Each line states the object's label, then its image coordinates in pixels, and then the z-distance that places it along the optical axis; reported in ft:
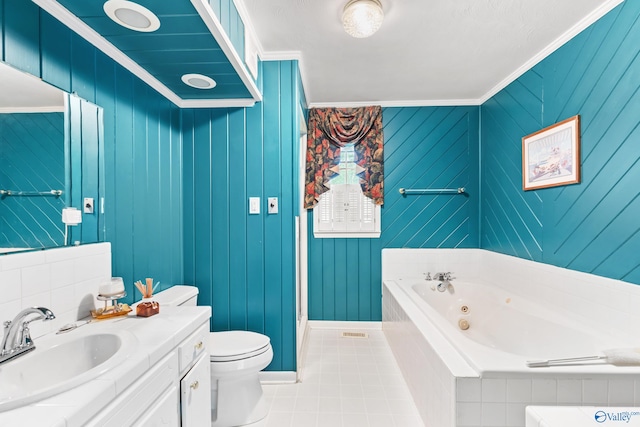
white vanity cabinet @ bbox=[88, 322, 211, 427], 2.80
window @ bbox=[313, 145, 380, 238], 10.57
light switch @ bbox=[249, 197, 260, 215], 7.18
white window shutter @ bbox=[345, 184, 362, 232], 10.58
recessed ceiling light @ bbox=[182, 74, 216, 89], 6.07
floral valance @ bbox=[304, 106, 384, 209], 10.23
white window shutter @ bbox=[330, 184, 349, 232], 10.61
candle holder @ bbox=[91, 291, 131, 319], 4.44
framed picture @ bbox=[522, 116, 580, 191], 6.37
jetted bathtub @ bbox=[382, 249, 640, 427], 4.23
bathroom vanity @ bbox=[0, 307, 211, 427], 2.29
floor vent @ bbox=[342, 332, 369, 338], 9.98
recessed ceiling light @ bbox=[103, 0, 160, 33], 3.95
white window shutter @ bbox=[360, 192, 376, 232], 10.55
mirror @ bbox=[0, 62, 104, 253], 3.47
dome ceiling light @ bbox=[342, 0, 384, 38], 5.33
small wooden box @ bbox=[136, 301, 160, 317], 4.48
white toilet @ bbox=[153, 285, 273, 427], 5.53
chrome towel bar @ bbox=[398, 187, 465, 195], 10.29
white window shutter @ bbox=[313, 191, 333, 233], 10.62
